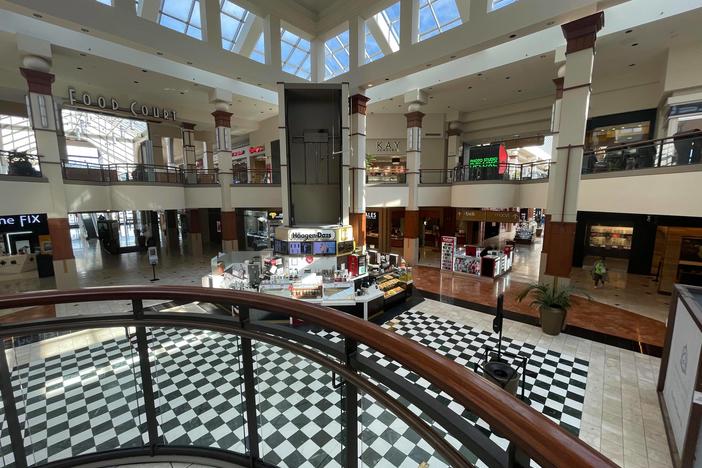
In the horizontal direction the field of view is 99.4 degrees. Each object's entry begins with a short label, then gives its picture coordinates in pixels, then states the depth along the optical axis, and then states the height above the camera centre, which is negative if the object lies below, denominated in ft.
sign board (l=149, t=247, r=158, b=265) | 34.64 -6.48
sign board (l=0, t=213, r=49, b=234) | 41.09 -3.54
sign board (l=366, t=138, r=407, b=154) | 57.41 +10.47
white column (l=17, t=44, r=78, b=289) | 28.04 +5.44
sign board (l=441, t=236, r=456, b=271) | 40.75 -7.07
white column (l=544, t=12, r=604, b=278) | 25.21 +5.28
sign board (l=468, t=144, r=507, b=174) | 39.59 +5.95
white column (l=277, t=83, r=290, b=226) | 38.04 +3.39
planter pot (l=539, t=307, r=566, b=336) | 22.67 -9.07
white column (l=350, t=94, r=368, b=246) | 40.93 +4.53
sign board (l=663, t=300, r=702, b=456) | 11.37 -7.23
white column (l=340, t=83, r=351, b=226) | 37.90 +5.82
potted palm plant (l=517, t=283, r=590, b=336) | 22.71 -8.19
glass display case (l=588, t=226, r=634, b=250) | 42.37 -5.26
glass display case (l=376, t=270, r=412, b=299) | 29.19 -8.29
